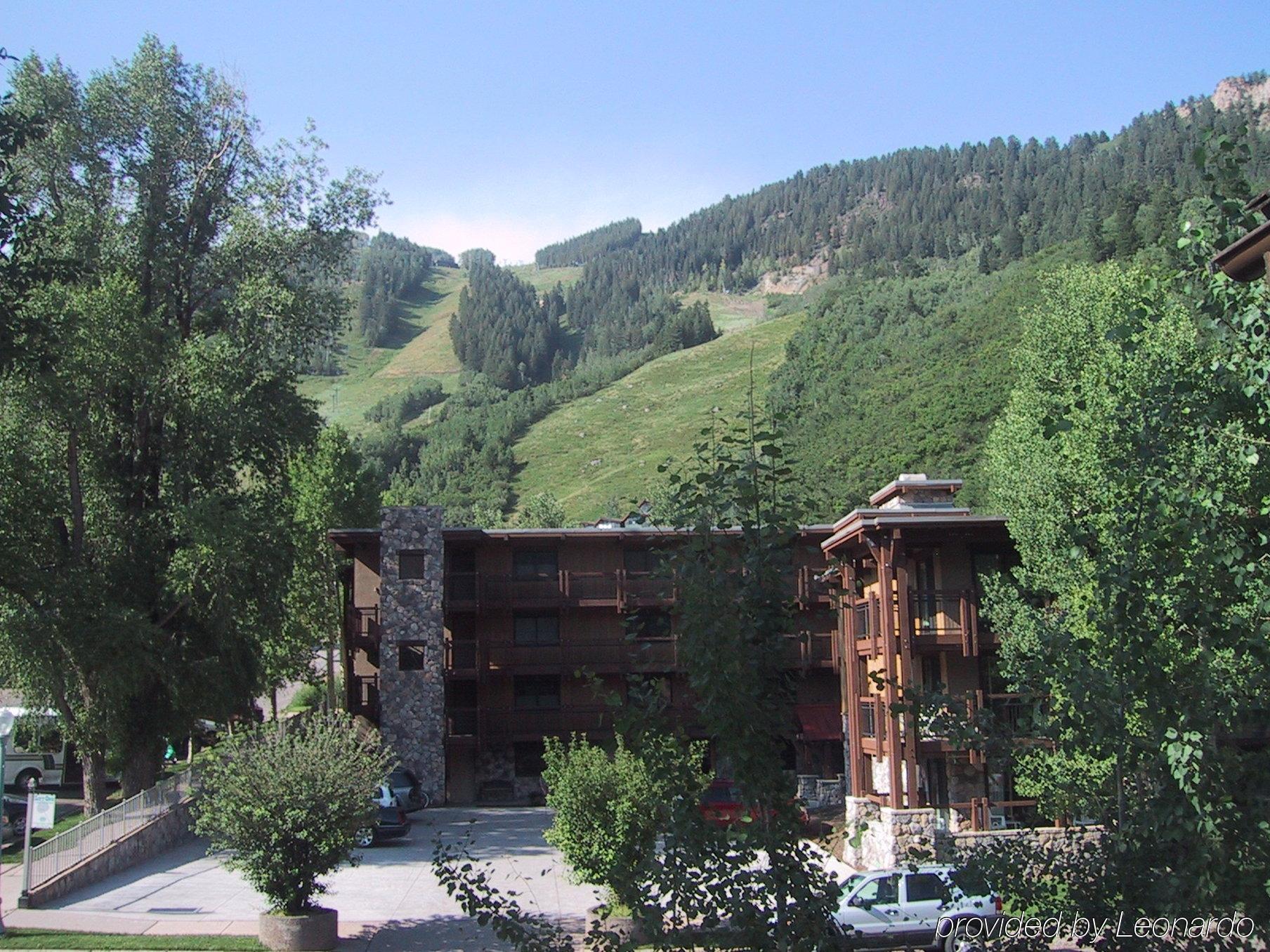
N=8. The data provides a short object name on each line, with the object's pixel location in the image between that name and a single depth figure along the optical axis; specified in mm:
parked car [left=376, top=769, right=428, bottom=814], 36625
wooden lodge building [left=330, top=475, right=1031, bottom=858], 32062
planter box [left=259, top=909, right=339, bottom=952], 18672
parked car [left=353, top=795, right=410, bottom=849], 30594
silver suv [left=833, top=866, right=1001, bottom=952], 17906
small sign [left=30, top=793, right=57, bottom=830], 20531
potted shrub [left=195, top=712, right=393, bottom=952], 18453
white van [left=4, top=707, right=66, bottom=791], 38875
